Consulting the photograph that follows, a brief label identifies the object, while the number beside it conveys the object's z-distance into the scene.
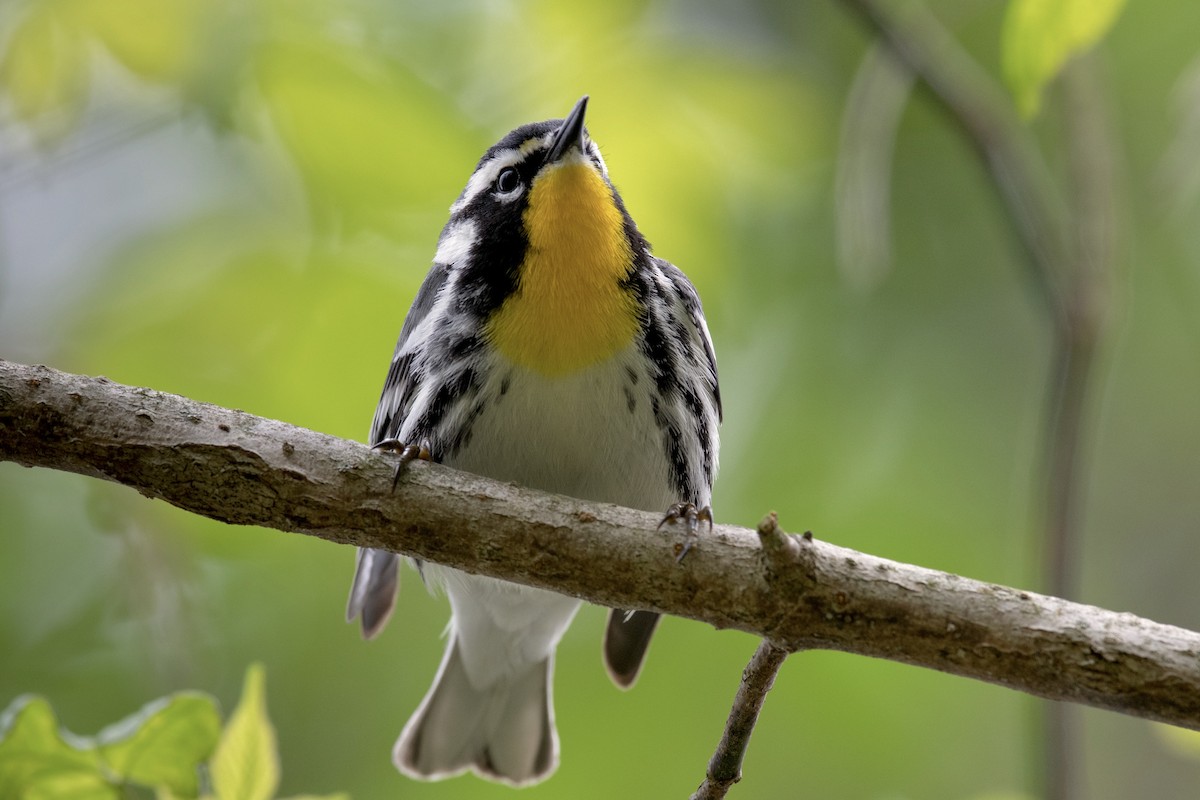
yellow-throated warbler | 5.23
